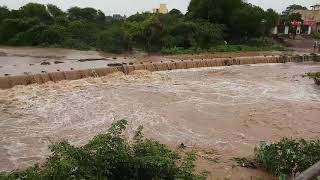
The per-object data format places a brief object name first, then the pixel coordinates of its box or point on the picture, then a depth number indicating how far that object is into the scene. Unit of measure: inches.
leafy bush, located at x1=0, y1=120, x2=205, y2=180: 168.8
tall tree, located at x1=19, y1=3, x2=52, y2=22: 1117.7
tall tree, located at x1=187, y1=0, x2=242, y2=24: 1084.5
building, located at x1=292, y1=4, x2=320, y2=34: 1565.0
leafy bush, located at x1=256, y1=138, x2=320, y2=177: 223.6
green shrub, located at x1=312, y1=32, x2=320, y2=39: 1280.5
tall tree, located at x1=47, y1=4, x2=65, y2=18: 1201.4
